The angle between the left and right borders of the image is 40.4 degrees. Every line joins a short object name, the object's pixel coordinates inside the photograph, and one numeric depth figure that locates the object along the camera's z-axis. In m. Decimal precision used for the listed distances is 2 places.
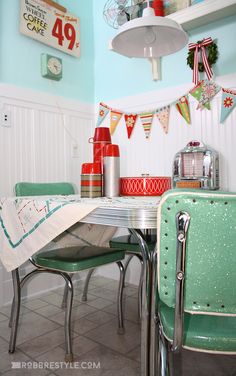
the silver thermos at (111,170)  1.42
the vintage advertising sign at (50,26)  2.25
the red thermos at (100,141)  1.52
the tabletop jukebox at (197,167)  2.00
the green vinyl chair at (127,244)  1.84
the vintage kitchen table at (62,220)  0.95
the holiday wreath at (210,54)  2.05
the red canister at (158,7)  2.19
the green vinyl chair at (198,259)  0.71
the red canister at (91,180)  1.40
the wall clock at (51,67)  2.34
